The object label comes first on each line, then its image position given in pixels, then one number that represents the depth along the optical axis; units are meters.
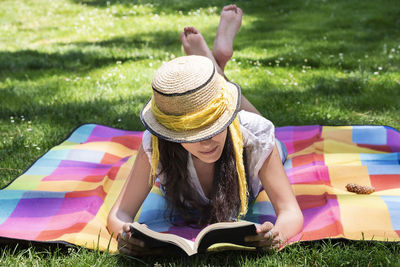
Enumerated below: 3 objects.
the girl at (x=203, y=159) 2.04
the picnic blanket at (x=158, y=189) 2.44
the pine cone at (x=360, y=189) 2.86
